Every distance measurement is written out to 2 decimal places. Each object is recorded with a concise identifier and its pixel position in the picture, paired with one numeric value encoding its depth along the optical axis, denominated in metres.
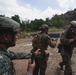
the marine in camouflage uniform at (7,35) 0.87
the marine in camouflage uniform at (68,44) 2.42
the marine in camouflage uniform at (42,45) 2.54
